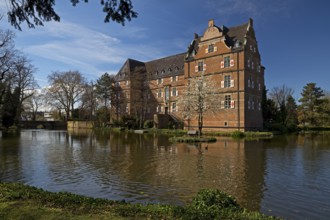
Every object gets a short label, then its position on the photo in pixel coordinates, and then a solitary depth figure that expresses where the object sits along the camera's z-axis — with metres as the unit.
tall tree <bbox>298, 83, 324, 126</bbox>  51.25
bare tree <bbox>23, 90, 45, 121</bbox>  74.89
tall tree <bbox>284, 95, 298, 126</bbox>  51.76
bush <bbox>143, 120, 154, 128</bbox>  49.72
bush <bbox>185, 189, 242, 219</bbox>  5.04
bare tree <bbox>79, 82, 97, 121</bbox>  60.11
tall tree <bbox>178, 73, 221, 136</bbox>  29.78
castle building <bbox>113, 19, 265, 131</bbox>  38.88
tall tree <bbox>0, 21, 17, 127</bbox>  28.35
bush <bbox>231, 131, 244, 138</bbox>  32.80
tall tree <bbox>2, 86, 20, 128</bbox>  39.41
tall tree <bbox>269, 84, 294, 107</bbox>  69.66
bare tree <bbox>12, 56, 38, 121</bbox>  34.57
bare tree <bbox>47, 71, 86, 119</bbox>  62.39
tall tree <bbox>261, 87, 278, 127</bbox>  48.00
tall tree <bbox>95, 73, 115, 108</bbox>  59.78
